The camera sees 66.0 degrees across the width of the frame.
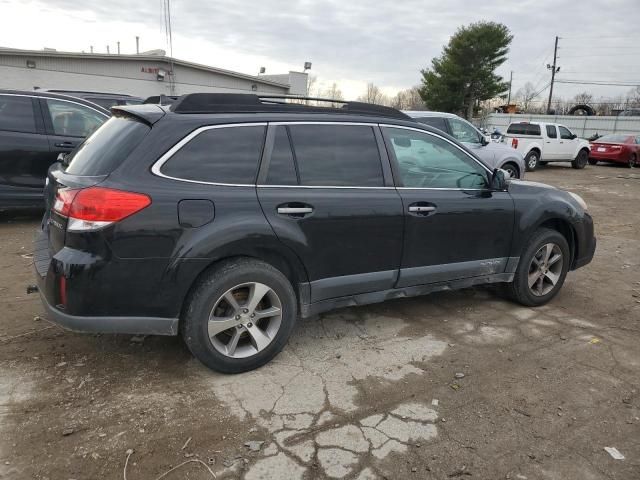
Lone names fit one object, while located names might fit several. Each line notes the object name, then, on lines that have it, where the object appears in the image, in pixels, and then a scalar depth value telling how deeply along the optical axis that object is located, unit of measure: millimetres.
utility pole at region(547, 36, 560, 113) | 56125
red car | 20844
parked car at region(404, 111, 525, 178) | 10953
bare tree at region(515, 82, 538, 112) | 64113
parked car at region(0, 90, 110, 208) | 6574
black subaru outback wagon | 2891
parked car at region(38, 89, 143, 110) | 11162
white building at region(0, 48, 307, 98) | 21891
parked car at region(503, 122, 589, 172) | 17844
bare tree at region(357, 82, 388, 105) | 71312
